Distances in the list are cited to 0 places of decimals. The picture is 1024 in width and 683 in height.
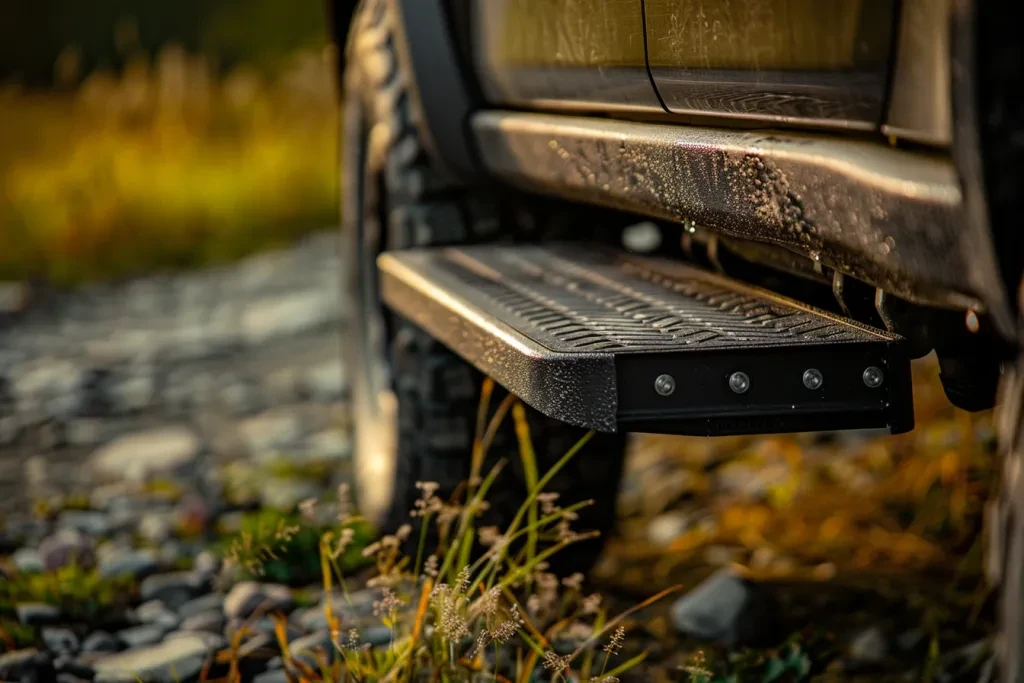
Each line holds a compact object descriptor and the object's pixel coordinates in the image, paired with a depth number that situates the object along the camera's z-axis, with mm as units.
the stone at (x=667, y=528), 2953
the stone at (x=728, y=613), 2348
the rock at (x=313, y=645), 2154
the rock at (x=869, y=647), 2275
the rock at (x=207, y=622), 2383
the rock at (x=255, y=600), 2424
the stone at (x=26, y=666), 2113
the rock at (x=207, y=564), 2668
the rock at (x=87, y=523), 2977
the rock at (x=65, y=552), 2646
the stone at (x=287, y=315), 4969
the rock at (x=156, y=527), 2924
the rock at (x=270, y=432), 3654
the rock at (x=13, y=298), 5484
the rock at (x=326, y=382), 4184
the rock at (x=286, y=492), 3123
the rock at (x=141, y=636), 2355
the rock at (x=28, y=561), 2668
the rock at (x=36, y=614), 2381
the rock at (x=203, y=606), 2482
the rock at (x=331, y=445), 3504
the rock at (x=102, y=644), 2326
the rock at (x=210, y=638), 2262
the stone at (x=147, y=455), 3438
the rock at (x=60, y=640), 2313
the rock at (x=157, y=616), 2425
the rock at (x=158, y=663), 2154
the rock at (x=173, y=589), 2557
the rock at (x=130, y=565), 2664
